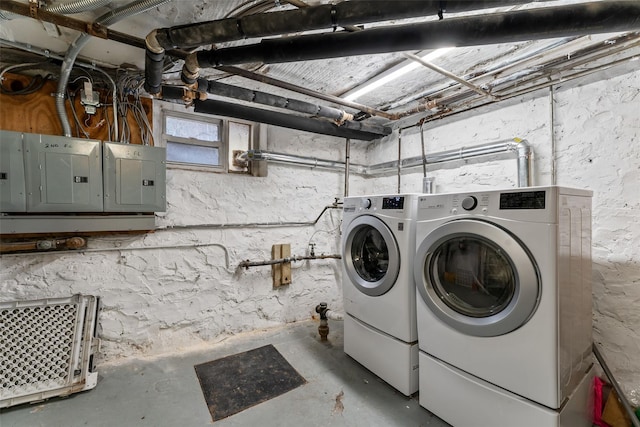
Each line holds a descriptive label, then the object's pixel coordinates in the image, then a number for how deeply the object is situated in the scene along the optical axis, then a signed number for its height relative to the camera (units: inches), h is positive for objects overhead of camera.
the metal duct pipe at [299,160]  98.6 +19.7
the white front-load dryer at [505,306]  46.1 -19.3
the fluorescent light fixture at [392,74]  65.7 +37.3
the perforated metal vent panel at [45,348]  64.8 -35.3
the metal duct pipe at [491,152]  76.5 +18.1
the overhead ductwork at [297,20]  38.7 +30.4
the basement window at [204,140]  93.4 +25.4
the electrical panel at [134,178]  72.5 +9.1
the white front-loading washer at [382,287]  68.0 -21.4
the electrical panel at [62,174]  64.4 +9.2
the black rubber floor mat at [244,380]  66.5 -47.3
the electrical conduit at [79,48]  46.0 +34.9
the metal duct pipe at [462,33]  38.8 +28.3
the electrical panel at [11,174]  61.6 +8.6
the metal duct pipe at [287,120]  82.8 +31.1
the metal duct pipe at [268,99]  75.0 +33.4
